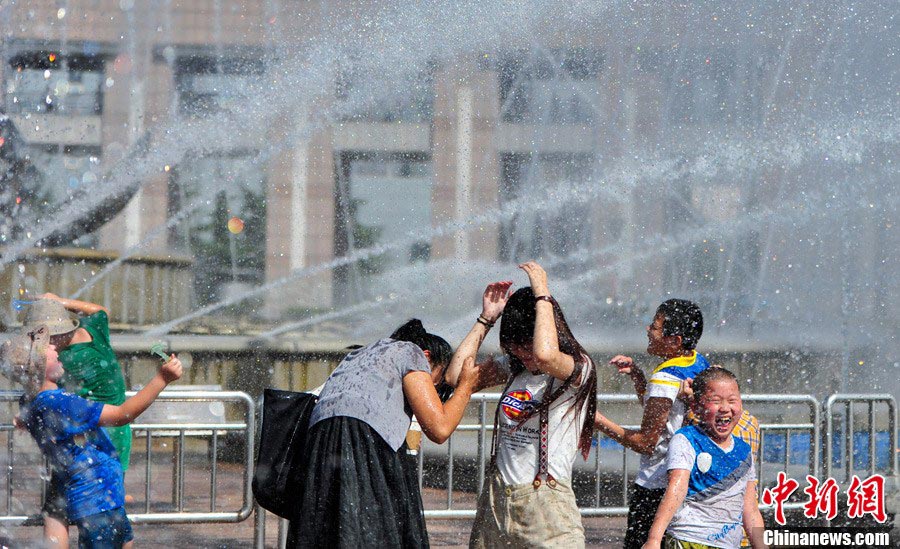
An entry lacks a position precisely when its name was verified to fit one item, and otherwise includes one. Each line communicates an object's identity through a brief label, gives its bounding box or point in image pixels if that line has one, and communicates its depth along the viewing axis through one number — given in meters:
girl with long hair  6.58
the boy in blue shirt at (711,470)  6.94
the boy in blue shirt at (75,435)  7.62
